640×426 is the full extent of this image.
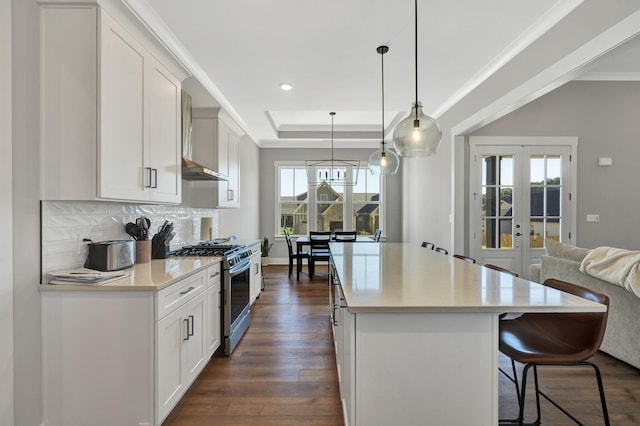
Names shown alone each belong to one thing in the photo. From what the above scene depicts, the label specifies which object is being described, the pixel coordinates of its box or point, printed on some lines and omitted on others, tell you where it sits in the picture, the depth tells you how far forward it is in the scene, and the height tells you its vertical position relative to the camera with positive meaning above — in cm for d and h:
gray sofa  220 -75
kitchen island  122 -66
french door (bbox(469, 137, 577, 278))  449 +25
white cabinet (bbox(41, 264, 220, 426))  154 -79
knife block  246 -31
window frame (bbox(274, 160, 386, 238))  687 +19
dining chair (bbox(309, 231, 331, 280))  521 -65
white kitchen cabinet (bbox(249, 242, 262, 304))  358 -80
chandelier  673 +99
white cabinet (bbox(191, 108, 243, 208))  335 +73
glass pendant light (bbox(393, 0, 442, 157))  209 +58
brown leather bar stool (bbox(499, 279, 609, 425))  137 -69
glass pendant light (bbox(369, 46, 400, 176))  347 +60
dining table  533 -57
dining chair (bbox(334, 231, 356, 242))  535 -46
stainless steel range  253 -72
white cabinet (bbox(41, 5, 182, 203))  158 +62
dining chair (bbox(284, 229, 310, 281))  541 -86
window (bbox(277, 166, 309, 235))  693 +33
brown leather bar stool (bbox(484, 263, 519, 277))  191 -40
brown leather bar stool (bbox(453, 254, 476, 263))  245 -42
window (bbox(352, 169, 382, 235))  695 +21
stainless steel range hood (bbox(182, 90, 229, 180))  265 +62
